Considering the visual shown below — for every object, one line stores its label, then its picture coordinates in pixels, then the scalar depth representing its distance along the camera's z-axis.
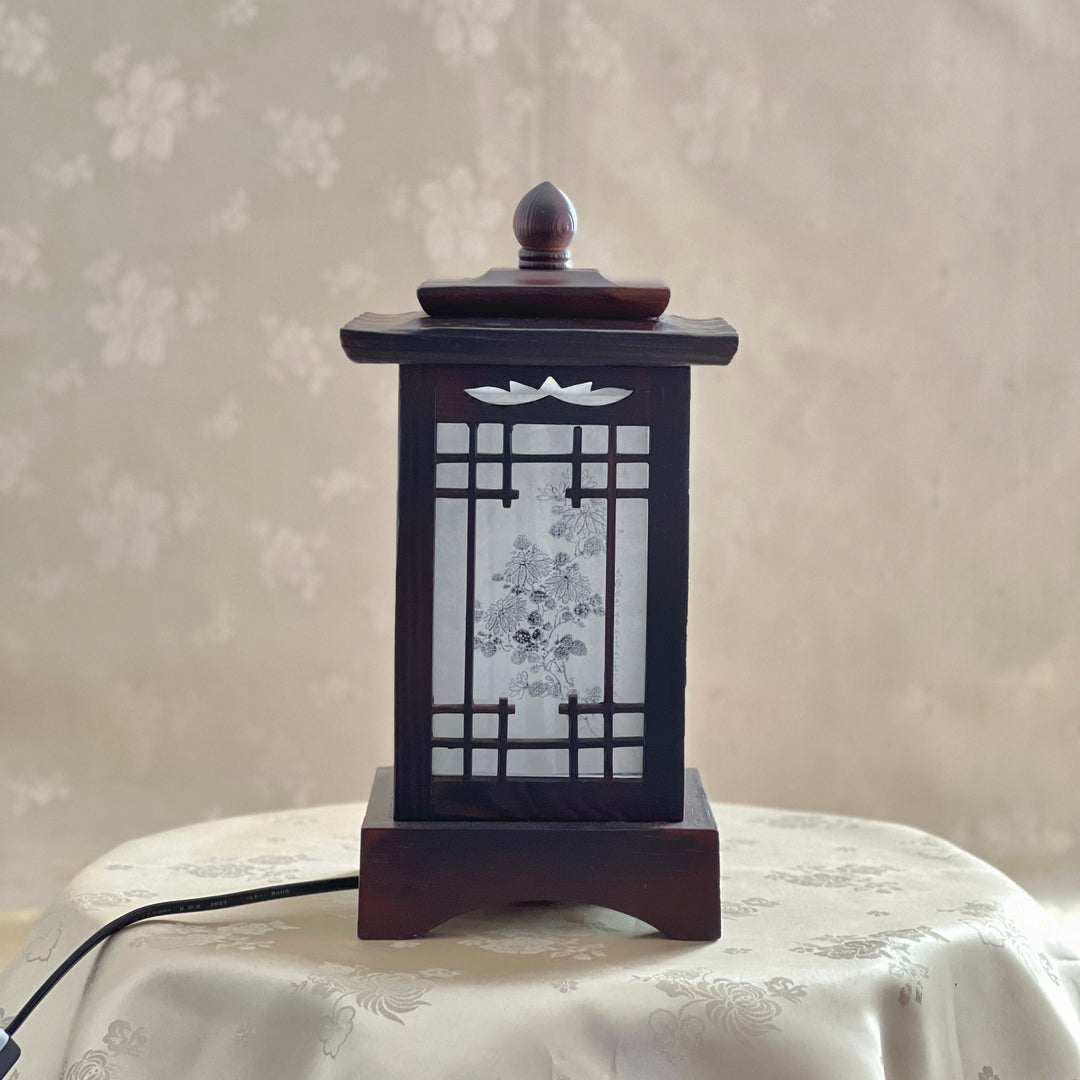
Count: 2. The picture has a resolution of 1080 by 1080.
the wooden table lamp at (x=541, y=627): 0.98
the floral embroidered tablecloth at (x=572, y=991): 0.87
